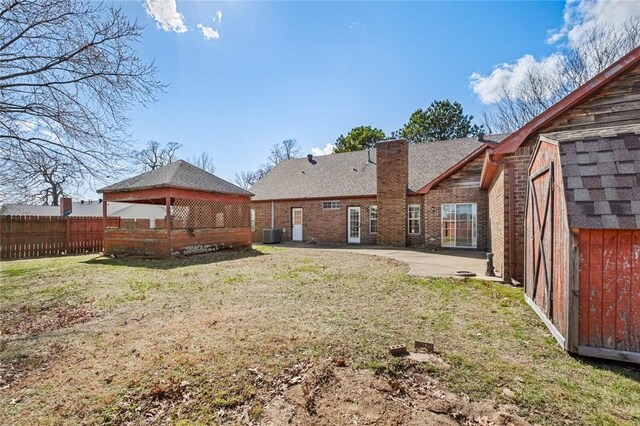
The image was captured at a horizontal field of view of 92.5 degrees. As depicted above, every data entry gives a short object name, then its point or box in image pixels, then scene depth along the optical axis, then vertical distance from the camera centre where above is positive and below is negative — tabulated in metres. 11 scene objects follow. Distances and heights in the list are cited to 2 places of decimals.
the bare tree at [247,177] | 48.47 +6.80
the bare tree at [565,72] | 16.41 +9.21
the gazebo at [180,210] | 11.48 +0.39
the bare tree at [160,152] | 42.56 +9.40
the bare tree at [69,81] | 6.65 +3.28
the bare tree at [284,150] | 45.22 +10.12
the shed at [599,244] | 3.18 -0.29
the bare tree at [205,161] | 49.38 +9.31
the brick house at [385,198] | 13.10 +1.02
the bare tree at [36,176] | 7.15 +1.05
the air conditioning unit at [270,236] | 18.39 -1.07
